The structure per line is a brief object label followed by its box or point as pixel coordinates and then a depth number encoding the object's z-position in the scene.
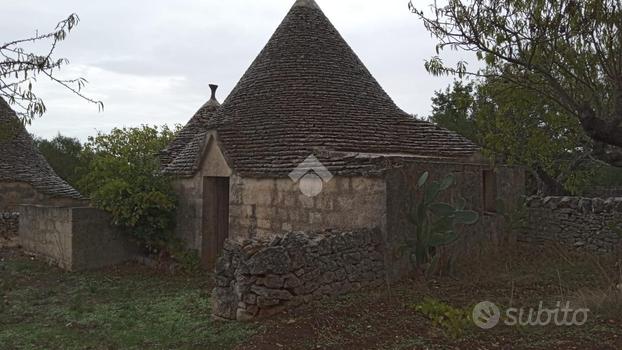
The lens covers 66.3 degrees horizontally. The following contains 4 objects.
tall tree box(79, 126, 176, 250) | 10.14
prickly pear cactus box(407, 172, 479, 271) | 7.14
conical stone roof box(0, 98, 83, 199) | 16.09
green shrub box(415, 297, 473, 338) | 4.95
